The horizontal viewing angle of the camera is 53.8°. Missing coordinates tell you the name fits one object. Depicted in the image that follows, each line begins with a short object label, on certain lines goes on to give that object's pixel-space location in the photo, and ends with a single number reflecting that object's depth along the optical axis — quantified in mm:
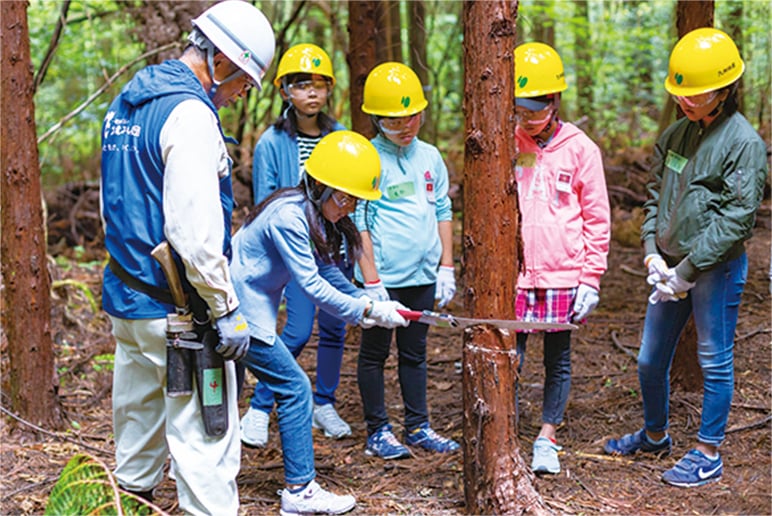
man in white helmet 2592
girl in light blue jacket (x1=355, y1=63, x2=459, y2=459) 3883
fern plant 1698
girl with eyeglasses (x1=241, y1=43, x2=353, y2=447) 4160
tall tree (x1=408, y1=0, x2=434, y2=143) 8125
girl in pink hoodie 3676
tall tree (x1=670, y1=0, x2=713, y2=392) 4328
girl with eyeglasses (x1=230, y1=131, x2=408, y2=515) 3199
